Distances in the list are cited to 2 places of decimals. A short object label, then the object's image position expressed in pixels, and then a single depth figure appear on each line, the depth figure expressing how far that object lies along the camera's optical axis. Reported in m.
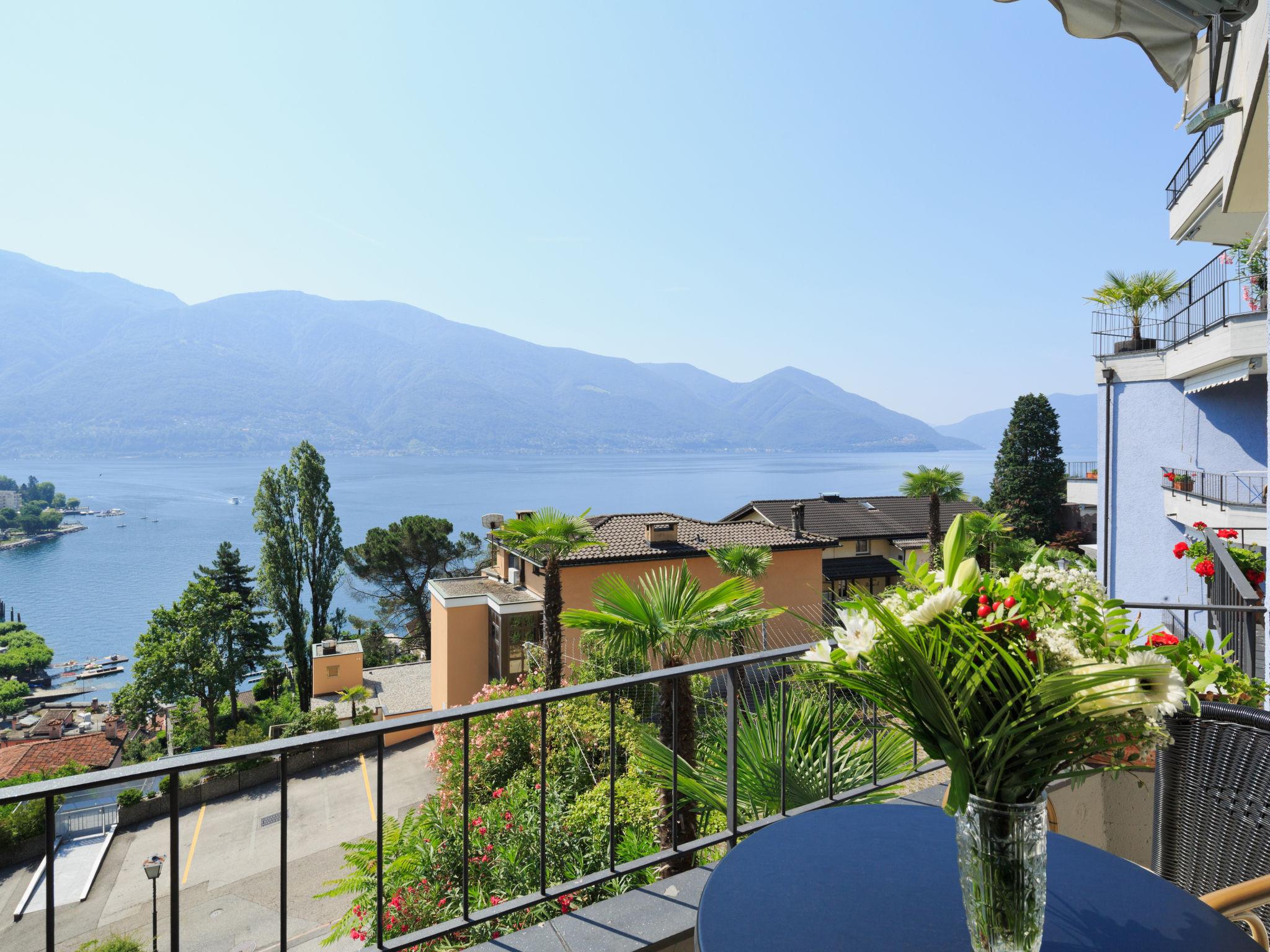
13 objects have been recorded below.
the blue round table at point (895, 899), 0.94
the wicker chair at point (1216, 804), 1.25
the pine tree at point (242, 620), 27.62
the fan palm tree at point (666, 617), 4.07
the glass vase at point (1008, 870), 0.84
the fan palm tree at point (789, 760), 2.41
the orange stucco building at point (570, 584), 15.65
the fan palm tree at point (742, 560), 16.02
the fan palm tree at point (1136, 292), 11.77
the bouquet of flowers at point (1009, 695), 0.79
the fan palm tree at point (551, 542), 10.88
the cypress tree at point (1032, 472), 25.27
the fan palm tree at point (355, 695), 20.66
